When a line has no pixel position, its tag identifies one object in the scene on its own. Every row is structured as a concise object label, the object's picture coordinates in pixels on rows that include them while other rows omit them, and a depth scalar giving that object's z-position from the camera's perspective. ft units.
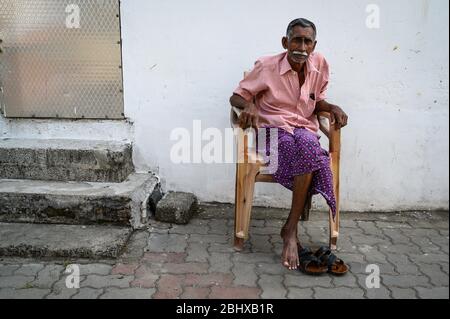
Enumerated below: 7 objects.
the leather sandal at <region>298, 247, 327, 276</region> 9.04
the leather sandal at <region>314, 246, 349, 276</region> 9.07
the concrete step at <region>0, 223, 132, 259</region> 9.61
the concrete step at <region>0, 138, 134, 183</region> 11.60
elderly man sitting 9.40
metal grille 11.86
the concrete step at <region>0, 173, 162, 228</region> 10.63
